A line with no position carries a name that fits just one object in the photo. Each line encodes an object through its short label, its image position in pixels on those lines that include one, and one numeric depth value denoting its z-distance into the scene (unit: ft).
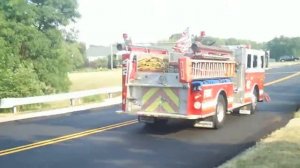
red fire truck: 41.42
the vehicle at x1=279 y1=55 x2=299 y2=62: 367.86
